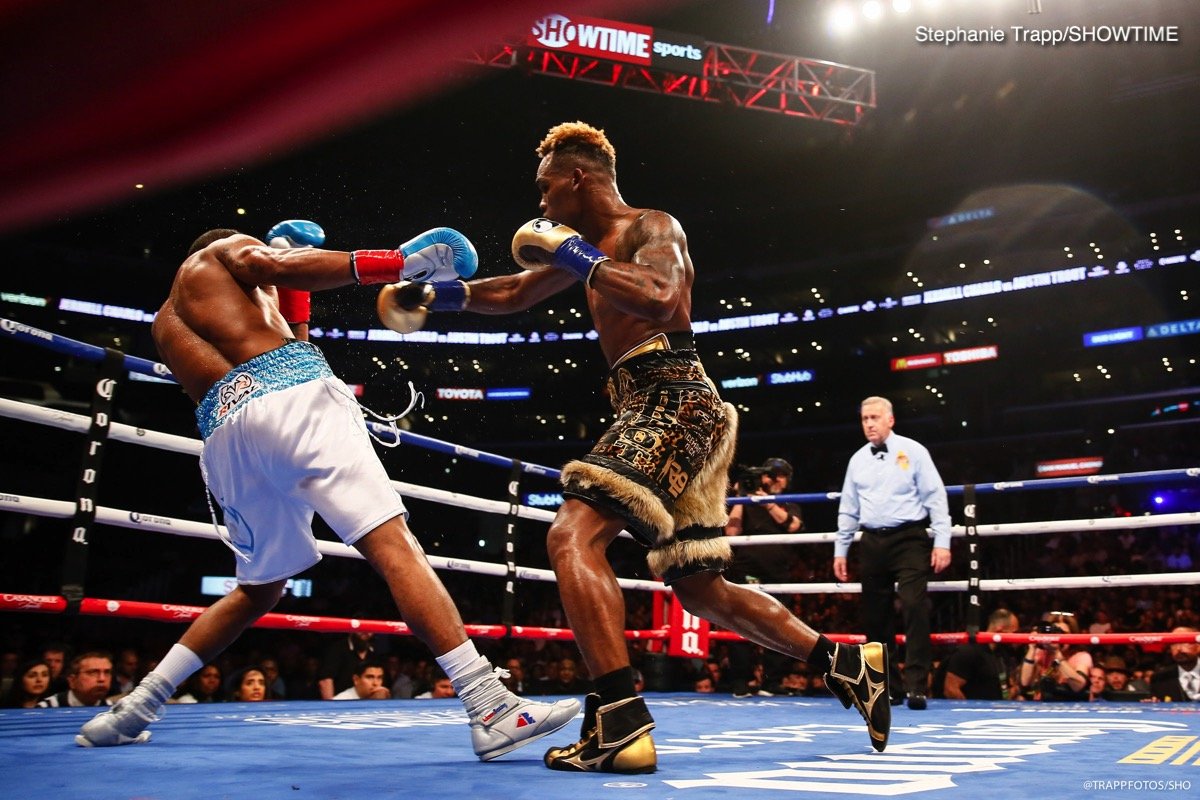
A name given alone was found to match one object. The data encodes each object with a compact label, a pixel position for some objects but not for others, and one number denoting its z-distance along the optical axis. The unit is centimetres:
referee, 409
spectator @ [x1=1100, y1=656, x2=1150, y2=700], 621
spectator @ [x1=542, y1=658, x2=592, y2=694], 738
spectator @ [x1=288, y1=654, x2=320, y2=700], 758
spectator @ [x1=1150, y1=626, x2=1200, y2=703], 519
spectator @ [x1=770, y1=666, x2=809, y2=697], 658
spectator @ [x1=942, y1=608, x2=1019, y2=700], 520
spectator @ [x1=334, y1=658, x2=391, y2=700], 512
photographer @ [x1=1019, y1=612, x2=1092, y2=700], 507
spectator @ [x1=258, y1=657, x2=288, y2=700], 634
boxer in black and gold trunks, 182
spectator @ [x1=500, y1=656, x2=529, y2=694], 677
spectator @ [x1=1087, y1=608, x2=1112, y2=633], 809
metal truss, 1368
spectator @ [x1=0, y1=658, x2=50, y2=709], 409
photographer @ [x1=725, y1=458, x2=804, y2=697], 496
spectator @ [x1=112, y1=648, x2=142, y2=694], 625
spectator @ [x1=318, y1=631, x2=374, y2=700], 536
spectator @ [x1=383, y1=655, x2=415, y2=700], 727
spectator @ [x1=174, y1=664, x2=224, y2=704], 538
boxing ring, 148
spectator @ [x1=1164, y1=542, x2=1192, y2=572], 1285
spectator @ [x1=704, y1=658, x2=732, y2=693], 639
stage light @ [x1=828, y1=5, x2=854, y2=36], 1273
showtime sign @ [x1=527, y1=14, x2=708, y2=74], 1287
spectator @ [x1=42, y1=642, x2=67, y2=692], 498
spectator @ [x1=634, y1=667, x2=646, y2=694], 538
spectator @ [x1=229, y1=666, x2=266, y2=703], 514
